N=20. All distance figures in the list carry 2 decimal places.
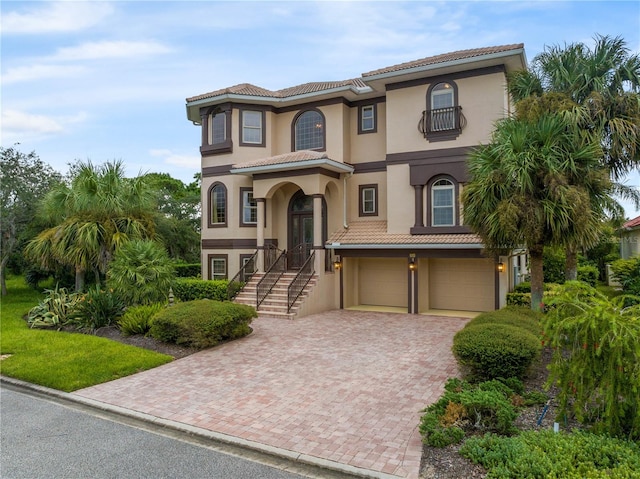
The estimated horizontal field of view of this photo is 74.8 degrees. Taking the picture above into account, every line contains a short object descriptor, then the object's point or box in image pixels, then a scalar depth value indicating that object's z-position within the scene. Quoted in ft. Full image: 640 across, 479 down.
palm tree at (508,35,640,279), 37.47
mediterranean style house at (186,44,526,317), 49.03
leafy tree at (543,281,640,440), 14.60
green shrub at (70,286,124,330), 39.91
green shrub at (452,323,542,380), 22.45
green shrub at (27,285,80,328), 41.86
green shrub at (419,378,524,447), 16.80
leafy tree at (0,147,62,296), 60.85
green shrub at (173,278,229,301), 53.83
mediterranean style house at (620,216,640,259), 81.71
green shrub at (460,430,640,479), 12.65
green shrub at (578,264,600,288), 62.44
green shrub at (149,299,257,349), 33.30
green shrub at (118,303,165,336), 36.60
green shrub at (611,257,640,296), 52.97
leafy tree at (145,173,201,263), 81.61
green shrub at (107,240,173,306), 41.01
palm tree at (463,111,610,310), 29.78
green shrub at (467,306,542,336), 27.66
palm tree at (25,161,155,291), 45.91
